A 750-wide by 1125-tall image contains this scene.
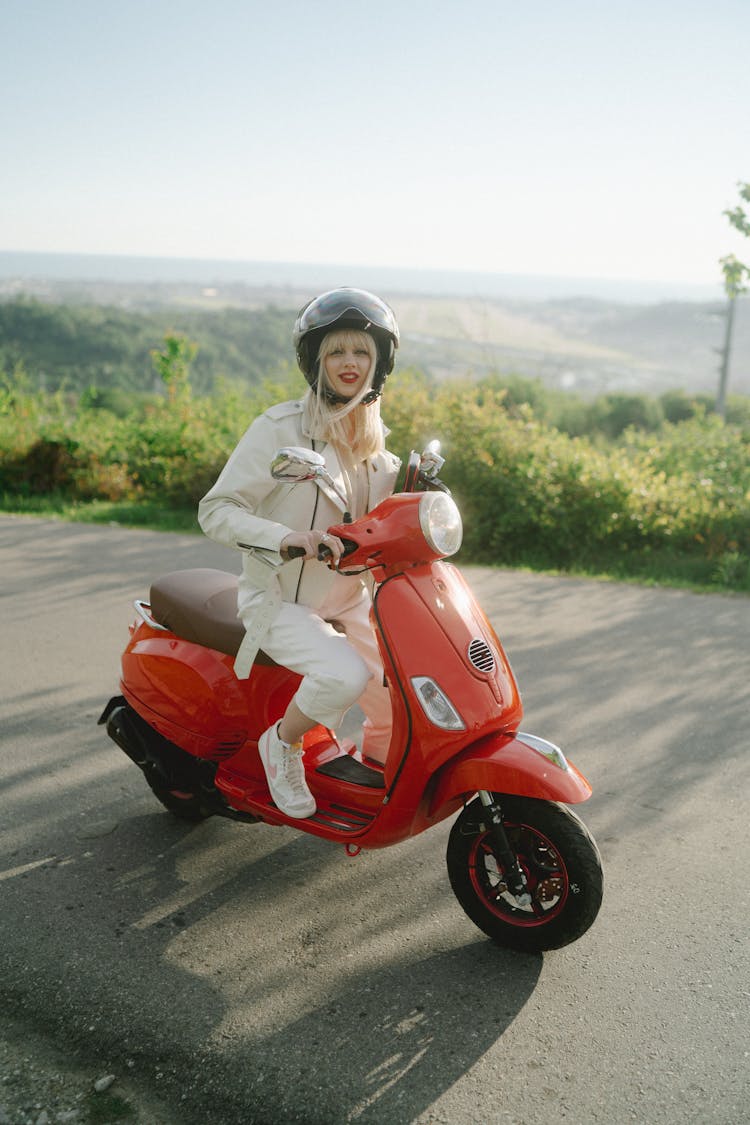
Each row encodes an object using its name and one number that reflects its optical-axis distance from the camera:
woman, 2.77
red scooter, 2.54
